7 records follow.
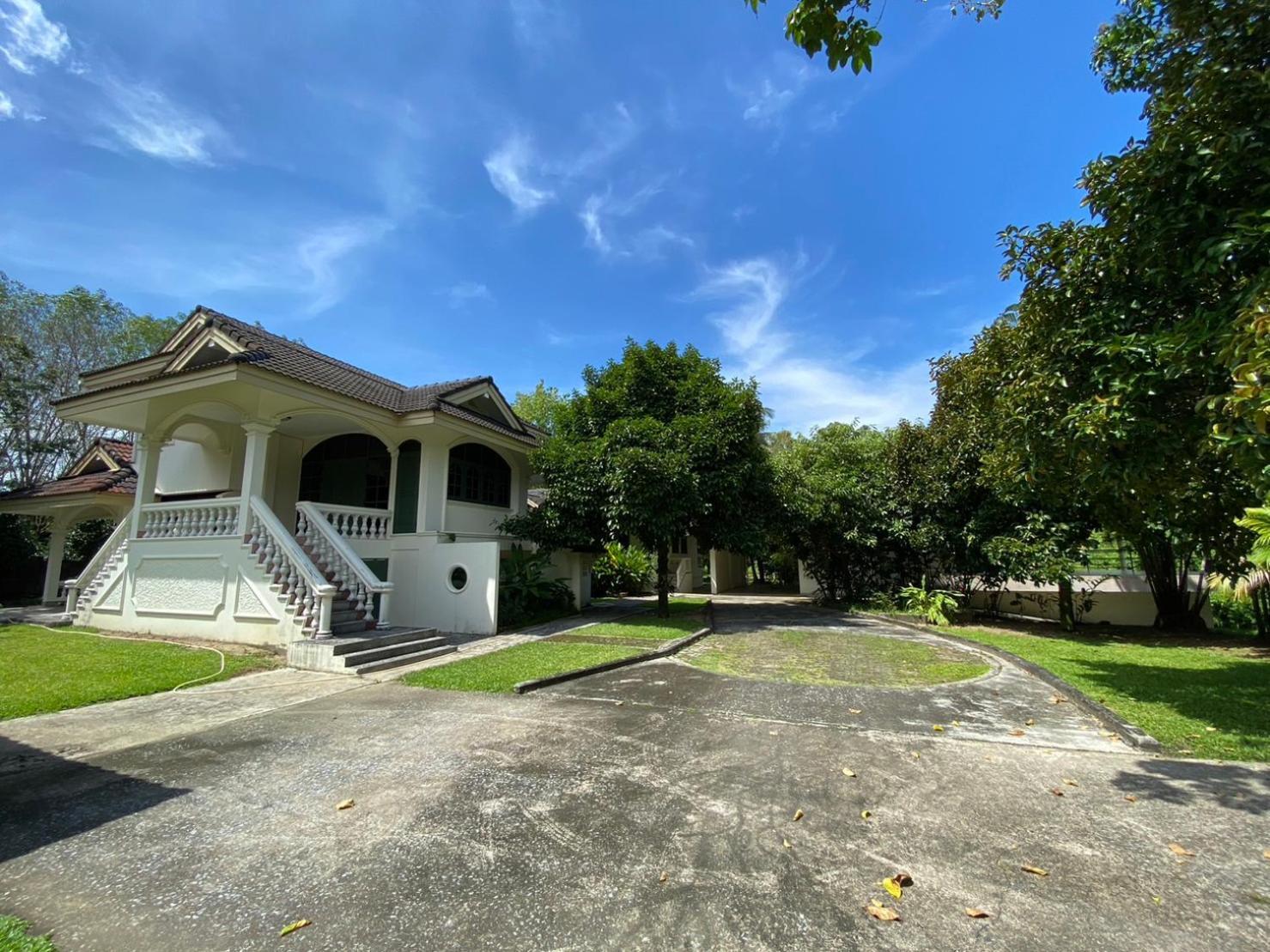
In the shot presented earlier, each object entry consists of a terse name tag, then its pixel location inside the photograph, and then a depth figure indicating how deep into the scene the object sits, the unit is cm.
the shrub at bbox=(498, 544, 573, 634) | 1167
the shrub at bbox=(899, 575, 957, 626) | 1261
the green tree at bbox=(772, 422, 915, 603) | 1438
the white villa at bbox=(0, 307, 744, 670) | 875
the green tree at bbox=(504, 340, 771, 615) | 1127
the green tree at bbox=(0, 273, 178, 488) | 2153
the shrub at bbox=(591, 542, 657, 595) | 1893
